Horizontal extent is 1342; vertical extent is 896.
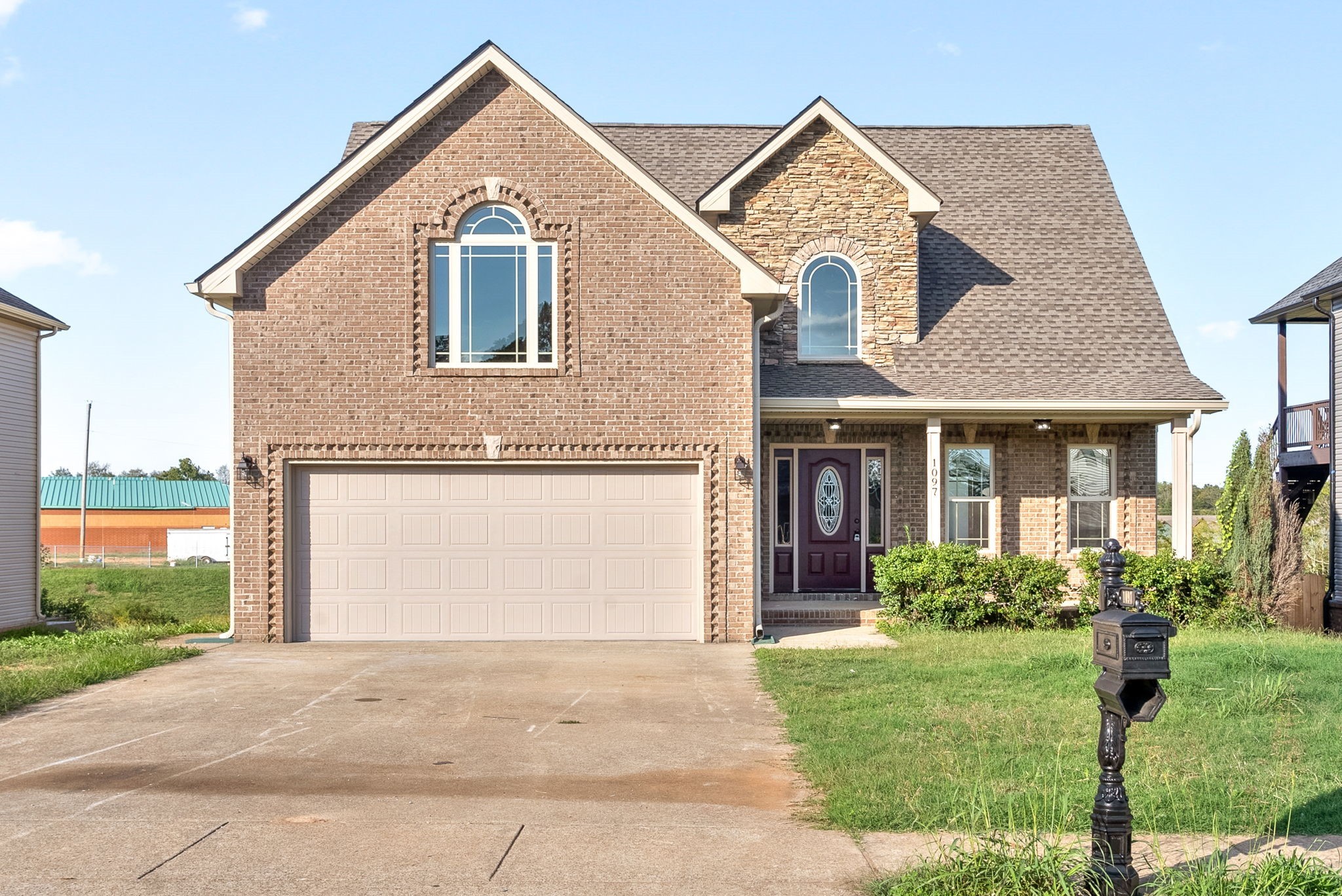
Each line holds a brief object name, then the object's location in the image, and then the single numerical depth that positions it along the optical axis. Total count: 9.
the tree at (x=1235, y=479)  18.72
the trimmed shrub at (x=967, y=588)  15.50
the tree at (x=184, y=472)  81.75
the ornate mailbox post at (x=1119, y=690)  5.10
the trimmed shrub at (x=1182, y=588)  15.53
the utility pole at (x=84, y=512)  48.72
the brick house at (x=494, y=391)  14.84
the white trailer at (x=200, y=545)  45.28
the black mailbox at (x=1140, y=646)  5.10
